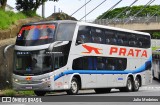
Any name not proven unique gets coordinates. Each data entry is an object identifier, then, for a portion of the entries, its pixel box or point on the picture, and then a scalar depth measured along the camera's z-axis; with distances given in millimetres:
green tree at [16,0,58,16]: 41438
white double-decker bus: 23781
